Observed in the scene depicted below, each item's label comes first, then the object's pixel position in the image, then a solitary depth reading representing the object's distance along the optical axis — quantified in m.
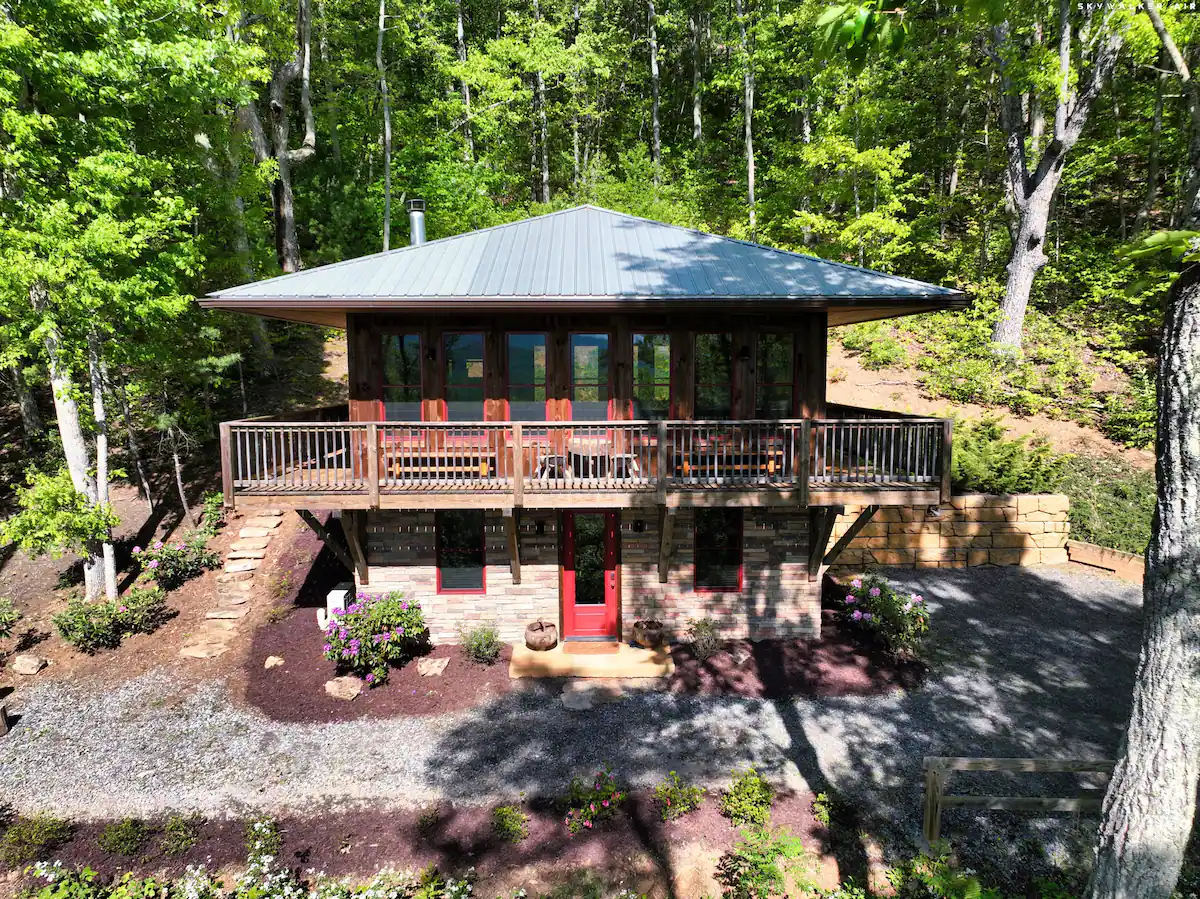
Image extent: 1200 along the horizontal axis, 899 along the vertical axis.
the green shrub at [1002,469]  13.44
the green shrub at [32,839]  6.27
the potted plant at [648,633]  10.01
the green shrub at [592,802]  6.61
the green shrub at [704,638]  9.87
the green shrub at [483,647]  9.78
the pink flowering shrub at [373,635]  9.30
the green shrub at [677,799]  6.70
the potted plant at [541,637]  9.93
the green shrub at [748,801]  6.60
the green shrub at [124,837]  6.32
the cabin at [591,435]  8.62
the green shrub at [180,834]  6.34
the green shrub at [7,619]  10.75
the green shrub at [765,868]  5.70
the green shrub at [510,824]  6.49
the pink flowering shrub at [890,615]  9.82
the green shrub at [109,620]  10.48
